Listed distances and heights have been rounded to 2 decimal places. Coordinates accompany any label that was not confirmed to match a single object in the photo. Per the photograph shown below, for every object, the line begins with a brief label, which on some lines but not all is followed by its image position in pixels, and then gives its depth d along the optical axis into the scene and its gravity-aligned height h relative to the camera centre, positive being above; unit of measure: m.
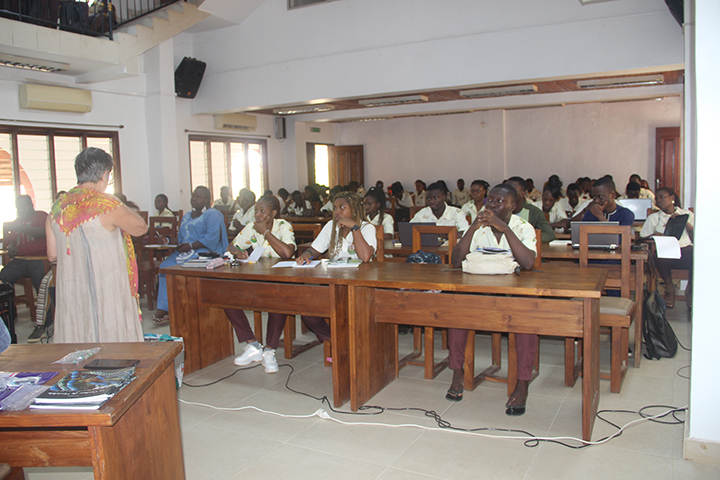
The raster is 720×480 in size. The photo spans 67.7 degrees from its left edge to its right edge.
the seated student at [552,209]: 6.98 -0.28
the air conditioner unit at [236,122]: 10.32 +1.53
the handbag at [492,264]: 2.90 -0.40
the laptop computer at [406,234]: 4.71 -0.37
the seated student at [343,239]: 3.53 -0.30
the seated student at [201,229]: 4.62 -0.25
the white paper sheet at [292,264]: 3.46 -0.44
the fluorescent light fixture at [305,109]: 9.88 +1.69
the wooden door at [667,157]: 10.38 +0.54
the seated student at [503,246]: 2.93 -0.34
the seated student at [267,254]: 3.81 -0.41
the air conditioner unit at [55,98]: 7.34 +1.51
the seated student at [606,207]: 4.52 -0.17
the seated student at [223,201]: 9.80 -0.03
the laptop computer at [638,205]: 6.07 -0.22
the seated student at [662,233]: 5.09 -0.52
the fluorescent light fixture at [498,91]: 8.34 +1.59
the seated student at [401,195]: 12.08 -0.03
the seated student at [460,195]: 12.01 -0.08
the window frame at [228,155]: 10.27 +0.89
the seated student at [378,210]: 5.55 -0.16
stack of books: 1.43 -0.51
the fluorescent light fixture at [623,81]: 7.54 +1.52
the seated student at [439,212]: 5.23 -0.20
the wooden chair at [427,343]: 3.48 -1.03
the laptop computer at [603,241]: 3.85 -0.39
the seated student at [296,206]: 9.59 -0.16
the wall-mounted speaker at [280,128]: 11.80 +1.53
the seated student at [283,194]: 10.50 +0.07
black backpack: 3.64 -1.03
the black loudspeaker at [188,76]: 9.29 +2.18
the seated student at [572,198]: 9.13 -0.18
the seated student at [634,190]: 7.76 -0.07
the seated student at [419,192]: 12.33 +0.02
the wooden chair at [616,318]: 3.10 -0.76
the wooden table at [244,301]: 3.07 -0.65
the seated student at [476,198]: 5.40 -0.07
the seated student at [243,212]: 7.91 -0.20
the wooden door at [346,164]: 13.45 +0.79
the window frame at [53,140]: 7.53 +0.98
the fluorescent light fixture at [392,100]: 9.11 +1.63
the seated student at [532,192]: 10.88 -0.06
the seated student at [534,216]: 4.77 -0.25
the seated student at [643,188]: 8.57 -0.05
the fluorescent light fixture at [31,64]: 6.64 +1.85
